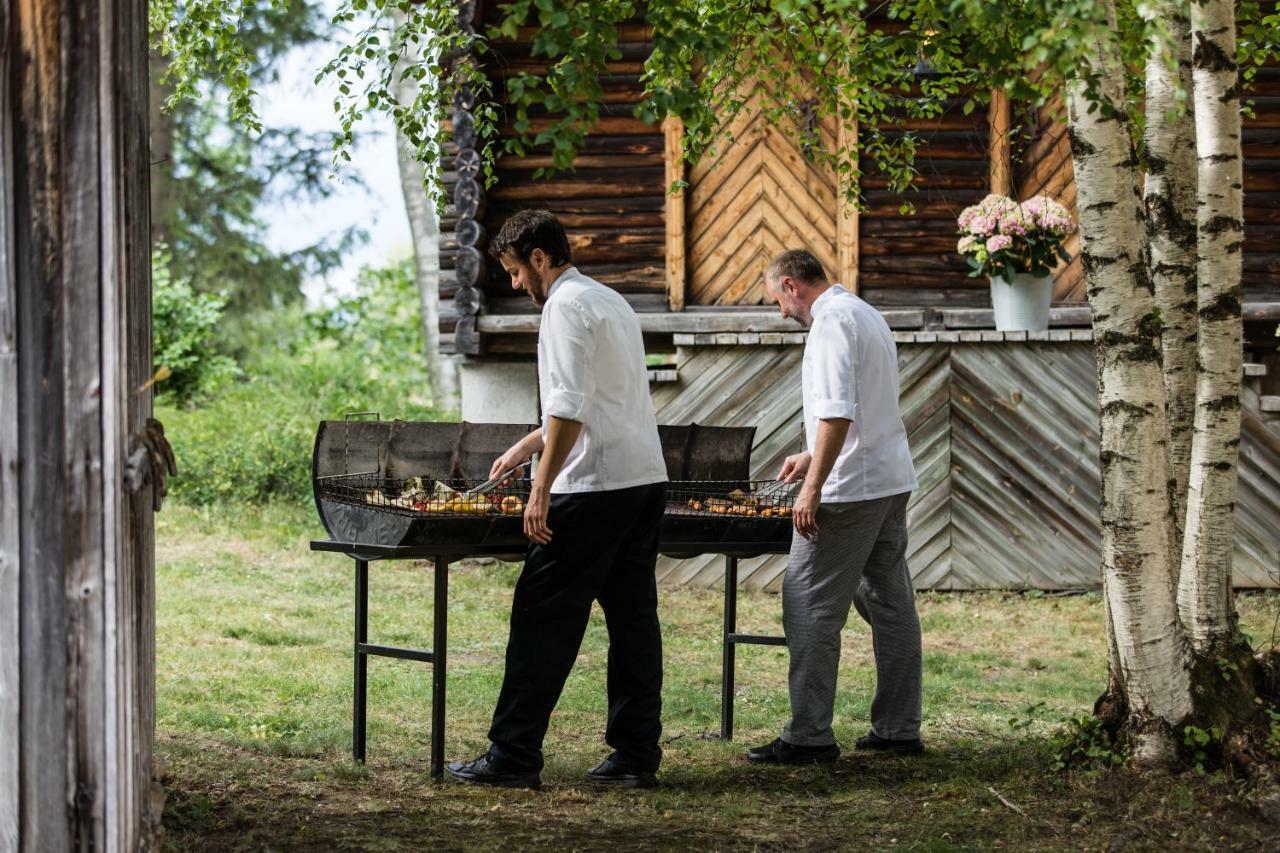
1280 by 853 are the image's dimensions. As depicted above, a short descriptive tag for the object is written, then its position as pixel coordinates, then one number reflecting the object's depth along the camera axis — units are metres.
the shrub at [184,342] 17.14
